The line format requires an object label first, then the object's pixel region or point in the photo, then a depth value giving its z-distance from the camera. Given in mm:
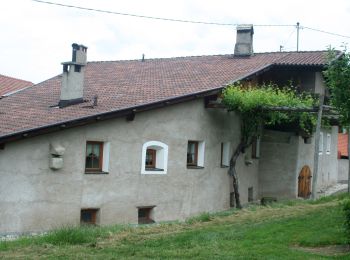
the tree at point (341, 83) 10070
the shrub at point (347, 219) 8508
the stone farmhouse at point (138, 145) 13273
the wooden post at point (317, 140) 16283
